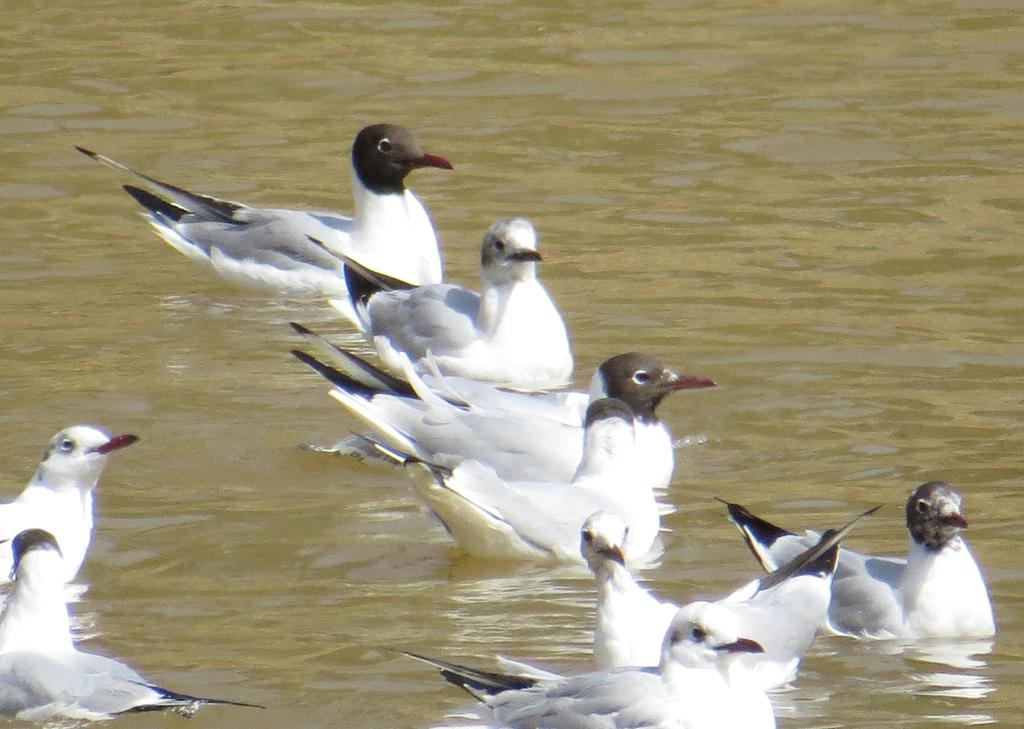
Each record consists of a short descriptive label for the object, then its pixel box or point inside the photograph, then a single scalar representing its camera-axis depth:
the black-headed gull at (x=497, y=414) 19.50
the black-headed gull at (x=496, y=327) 23.64
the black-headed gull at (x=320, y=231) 27.05
